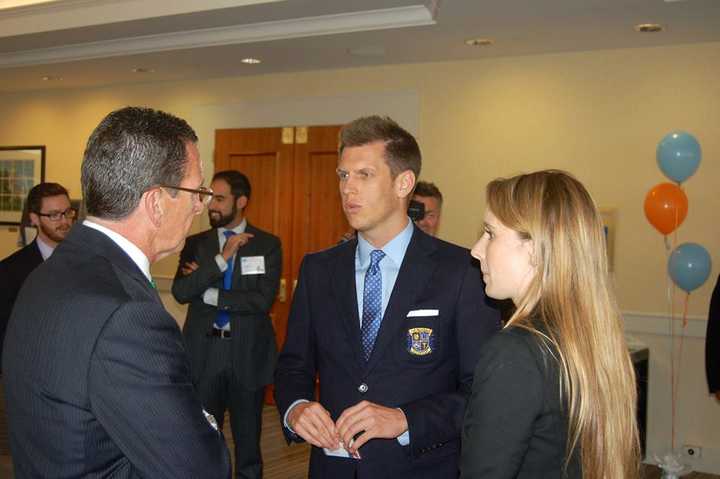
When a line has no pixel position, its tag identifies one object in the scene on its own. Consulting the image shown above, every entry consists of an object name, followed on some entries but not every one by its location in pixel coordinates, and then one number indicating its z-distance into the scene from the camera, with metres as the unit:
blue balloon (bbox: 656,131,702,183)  4.56
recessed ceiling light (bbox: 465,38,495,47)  5.07
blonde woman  1.32
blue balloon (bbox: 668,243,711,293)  4.54
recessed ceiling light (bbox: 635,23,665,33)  4.57
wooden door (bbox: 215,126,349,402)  6.30
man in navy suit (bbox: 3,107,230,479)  1.25
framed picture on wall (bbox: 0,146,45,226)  7.89
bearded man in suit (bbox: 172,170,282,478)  4.03
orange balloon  4.64
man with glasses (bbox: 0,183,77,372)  3.69
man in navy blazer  1.97
